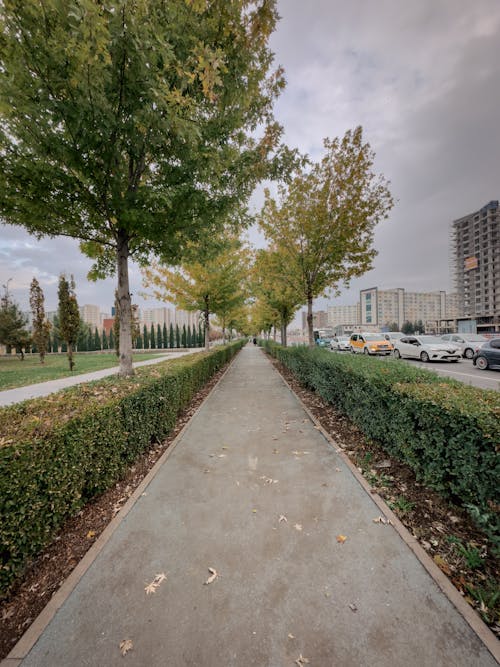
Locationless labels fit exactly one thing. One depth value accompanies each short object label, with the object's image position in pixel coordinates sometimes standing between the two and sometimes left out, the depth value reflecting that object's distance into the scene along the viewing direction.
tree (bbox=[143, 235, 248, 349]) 11.73
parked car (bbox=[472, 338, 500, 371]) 11.89
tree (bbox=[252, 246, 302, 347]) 10.94
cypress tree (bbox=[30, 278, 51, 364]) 16.78
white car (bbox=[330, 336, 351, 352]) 26.54
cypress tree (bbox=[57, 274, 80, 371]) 14.47
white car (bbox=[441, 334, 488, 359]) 16.62
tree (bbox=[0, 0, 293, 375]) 2.97
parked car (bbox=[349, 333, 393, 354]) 19.23
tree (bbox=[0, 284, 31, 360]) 22.80
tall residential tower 84.25
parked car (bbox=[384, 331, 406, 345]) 21.05
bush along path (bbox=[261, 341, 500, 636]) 2.08
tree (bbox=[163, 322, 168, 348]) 41.53
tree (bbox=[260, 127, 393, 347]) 8.55
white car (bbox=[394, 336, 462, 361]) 14.81
